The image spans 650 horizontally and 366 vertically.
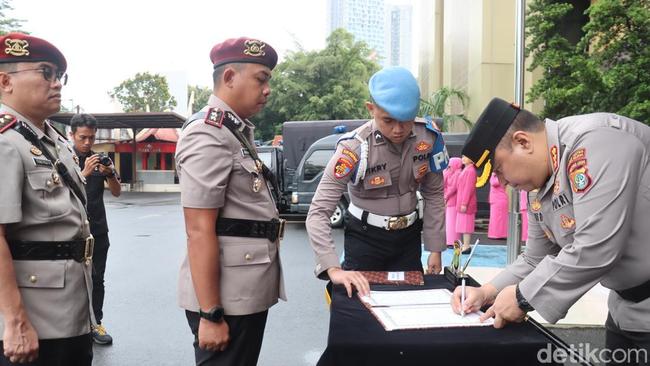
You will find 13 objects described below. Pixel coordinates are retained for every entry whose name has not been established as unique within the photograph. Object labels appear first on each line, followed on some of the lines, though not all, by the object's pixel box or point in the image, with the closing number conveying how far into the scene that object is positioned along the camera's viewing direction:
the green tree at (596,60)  6.55
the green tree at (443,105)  18.58
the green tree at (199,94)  47.62
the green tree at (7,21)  20.00
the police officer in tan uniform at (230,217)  1.74
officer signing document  1.36
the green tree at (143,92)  40.66
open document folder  1.53
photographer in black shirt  3.90
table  1.36
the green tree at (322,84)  27.53
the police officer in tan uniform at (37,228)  1.72
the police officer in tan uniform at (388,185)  2.26
